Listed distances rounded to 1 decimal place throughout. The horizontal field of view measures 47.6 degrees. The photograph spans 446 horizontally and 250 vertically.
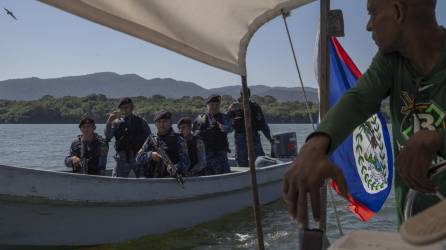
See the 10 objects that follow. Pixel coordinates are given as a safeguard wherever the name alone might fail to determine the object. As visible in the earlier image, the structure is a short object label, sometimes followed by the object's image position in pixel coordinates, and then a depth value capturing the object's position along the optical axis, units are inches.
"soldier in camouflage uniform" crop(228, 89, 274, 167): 462.3
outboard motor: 550.0
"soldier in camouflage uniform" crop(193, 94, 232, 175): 417.1
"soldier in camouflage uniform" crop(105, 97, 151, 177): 377.7
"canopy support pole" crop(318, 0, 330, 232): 93.5
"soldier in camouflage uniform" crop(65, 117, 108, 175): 339.0
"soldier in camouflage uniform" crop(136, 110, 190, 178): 346.6
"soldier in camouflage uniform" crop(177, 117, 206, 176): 381.1
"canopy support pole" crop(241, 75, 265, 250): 100.6
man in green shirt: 48.7
